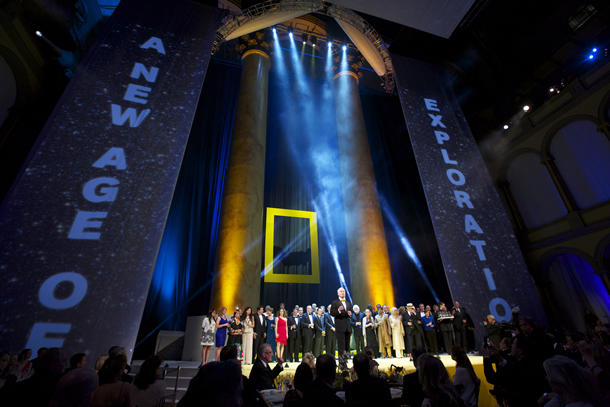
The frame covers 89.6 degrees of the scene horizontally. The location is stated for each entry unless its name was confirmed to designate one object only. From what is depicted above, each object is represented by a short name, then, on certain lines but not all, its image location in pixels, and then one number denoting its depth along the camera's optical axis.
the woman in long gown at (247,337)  6.21
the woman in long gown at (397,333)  7.21
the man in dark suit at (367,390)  2.01
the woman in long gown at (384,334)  7.29
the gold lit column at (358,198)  9.09
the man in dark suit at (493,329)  5.80
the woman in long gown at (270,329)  6.71
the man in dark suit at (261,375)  2.63
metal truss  9.36
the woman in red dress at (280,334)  6.59
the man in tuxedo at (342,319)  5.84
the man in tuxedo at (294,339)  6.85
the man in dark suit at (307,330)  6.82
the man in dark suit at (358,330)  6.88
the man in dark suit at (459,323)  6.77
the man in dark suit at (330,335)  6.76
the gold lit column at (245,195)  7.69
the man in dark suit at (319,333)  6.96
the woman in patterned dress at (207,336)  5.60
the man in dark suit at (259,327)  6.48
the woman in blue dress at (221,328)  5.68
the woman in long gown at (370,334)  6.95
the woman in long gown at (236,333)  5.74
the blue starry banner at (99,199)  3.78
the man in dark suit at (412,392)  2.20
